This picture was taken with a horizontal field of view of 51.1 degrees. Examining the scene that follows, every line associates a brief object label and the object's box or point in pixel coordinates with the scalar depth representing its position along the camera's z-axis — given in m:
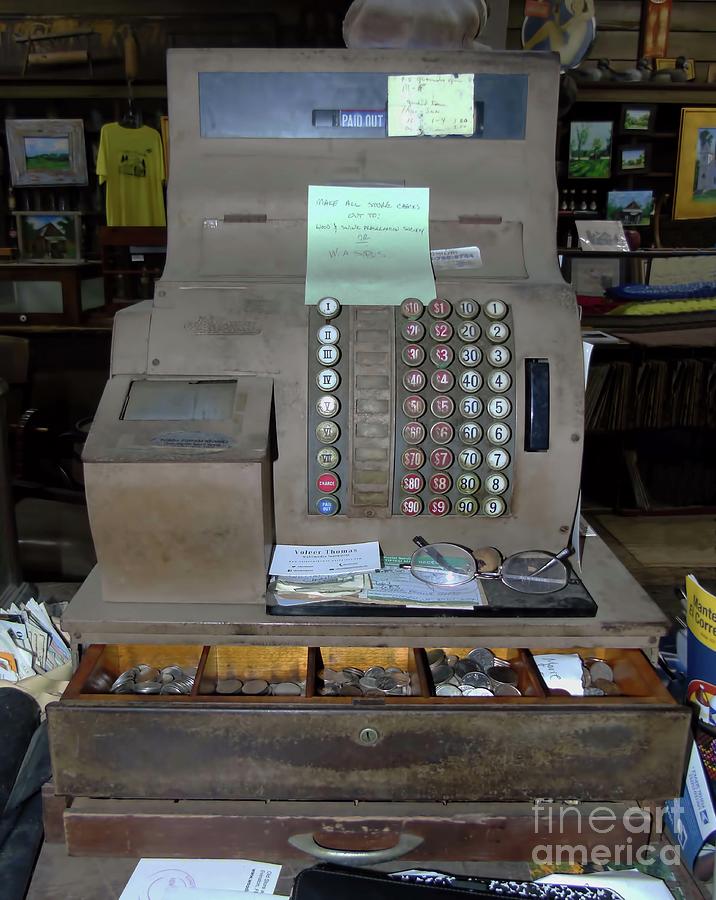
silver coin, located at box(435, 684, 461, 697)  0.90
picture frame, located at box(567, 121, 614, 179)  4.95
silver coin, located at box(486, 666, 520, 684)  0.94
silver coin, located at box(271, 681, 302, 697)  0.92
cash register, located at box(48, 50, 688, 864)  0.77
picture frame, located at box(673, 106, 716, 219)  5.00
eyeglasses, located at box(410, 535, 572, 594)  0.86
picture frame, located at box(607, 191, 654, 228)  5.11
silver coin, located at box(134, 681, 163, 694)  0.88
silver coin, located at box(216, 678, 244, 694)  0.94
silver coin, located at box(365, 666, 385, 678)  0.97
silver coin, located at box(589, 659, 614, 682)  0.95
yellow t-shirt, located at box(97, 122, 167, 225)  5.34
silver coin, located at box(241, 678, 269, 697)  0.93
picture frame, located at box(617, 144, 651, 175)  5.02
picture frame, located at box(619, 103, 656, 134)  4.95
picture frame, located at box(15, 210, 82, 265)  5.11
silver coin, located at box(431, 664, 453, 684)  0.95
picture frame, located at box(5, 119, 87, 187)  5.55
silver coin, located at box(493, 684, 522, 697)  0.91
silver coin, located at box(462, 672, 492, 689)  0.92
